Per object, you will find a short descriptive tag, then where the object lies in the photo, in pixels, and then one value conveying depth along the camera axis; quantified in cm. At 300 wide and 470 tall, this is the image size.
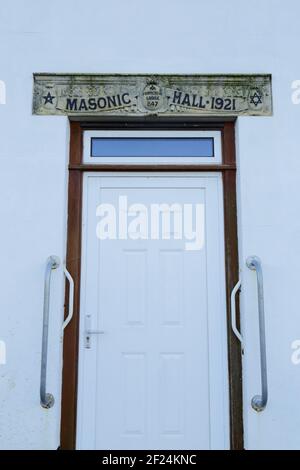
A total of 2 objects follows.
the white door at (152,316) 287
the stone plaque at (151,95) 299
